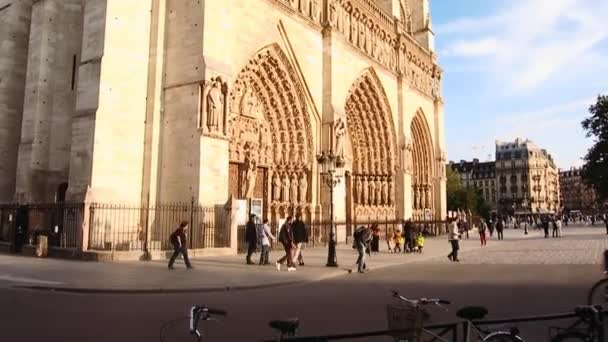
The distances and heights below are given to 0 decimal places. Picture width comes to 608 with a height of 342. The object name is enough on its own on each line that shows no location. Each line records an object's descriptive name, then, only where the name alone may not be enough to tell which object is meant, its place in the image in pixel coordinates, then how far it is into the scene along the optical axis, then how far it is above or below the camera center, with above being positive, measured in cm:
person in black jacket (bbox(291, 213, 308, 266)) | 1416 -53
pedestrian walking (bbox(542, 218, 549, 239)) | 3257 -45
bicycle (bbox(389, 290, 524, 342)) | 351 -82
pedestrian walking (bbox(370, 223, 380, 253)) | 2047 -97
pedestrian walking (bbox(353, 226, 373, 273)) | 1348 -77
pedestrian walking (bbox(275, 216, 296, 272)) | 1347 -76
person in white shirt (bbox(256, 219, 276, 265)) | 1472 -83
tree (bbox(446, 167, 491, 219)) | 6297 +281
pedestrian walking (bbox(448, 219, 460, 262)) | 1642 -76
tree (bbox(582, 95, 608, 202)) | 4488 +665
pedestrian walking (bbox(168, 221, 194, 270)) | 1294 -71
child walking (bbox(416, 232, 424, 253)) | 2094 -108
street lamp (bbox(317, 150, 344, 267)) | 1445 +154
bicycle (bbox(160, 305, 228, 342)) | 360 -76
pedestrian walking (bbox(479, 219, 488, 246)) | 2520 -83
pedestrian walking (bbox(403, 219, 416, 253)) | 2108 -82
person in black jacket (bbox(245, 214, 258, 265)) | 1463 -64
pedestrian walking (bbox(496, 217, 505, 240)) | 3086 -55
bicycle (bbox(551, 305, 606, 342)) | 407 -94
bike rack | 270 -77
